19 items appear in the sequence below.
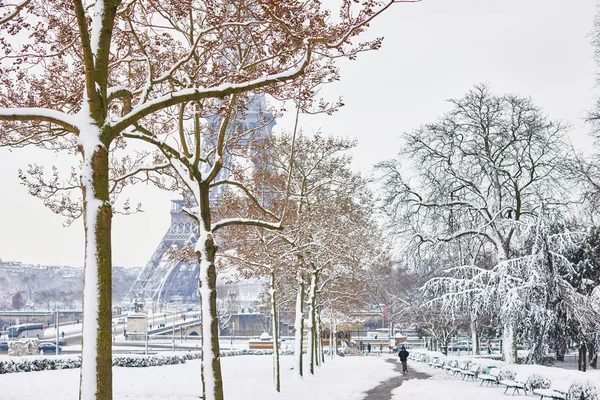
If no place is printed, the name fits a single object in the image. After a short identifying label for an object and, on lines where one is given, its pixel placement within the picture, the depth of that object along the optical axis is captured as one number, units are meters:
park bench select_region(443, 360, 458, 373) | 30.76
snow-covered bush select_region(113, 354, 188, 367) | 28.27
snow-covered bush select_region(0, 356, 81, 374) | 21.18
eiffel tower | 98.44
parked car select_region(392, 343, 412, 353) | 66.35
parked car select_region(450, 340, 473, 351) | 72.62
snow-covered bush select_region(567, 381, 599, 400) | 14.39
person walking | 30.83
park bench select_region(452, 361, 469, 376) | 28.15
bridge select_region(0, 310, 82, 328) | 109.69
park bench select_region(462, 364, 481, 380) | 25.85
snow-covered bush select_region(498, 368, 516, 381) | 20.70
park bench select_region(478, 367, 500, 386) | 21.64
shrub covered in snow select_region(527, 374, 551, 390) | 18.19
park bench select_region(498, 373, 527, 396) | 18.42
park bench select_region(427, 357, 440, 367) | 38.28
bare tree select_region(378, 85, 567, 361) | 25.55
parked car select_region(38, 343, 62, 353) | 55.88
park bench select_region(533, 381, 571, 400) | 15.36
